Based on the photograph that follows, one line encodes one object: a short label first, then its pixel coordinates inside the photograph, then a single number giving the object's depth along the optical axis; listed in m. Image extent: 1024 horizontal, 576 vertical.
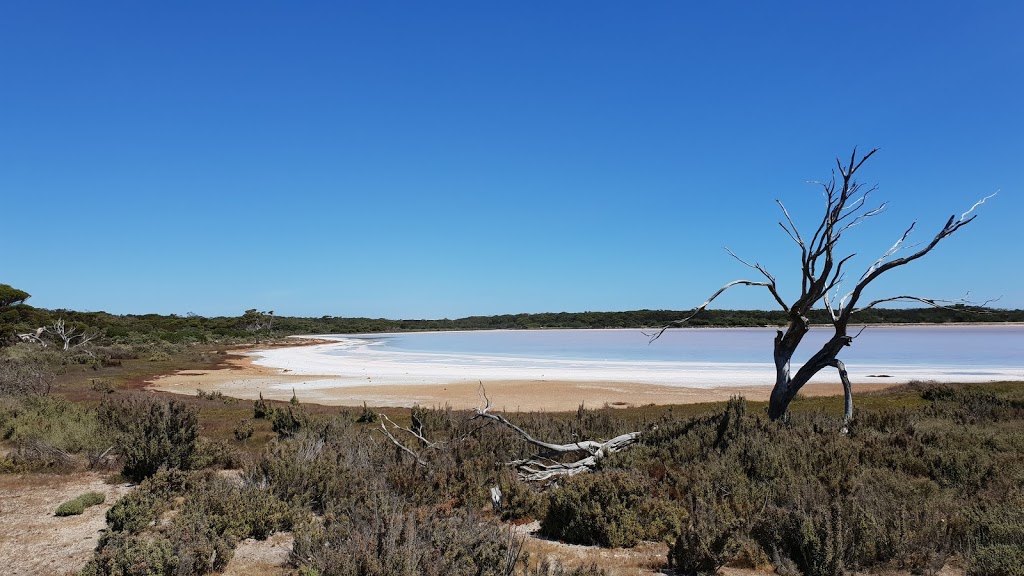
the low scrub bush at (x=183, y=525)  4.87
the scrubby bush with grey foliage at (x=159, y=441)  8.69
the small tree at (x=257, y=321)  112.72
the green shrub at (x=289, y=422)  12.34
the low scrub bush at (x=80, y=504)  7.02
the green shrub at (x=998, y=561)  4.57
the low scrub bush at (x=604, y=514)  6.00
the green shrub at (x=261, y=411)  15.61
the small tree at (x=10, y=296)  50.19
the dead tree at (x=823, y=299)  9.18
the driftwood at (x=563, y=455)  8.05
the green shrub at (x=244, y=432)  12.66
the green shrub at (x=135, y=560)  4.72
